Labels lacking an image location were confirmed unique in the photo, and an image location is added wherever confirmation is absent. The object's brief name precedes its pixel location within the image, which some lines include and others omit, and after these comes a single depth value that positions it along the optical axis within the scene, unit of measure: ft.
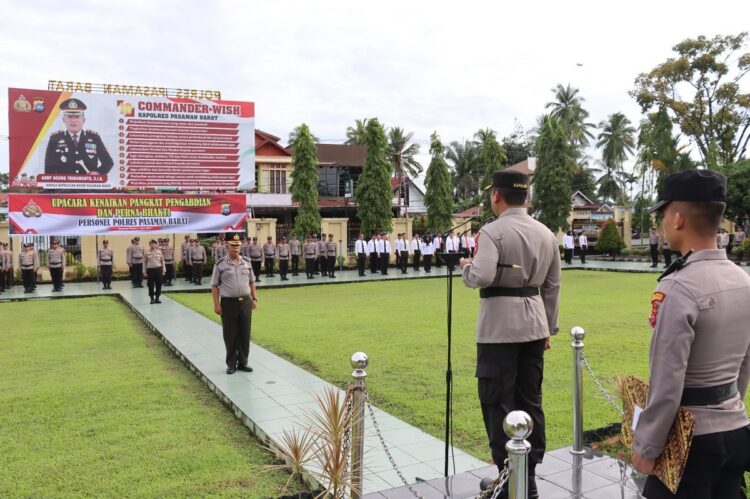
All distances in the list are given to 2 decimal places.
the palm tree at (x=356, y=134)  155.77
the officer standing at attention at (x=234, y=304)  21.65
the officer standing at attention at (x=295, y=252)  71.05
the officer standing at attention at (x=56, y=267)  55.31
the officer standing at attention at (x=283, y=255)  65.79
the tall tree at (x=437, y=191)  101.40
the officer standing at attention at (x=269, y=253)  68.54
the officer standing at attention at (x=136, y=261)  57.31
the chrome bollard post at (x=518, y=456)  6.39
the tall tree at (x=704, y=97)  91.45
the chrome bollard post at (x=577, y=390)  12.14
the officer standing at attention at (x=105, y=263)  57.11
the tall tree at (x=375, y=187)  89.30
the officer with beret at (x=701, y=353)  6.20
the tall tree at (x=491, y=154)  104.53
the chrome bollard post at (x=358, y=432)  9.84
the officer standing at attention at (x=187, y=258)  62.54
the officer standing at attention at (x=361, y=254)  71.10
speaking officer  10.13
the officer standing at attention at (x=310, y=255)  67.21
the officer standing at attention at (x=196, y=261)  61.82
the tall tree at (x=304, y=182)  87.45
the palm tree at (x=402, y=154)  145.79
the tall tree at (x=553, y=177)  95.40
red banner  56.49
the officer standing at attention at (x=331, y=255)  69.00
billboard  55.62
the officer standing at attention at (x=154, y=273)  43.75
